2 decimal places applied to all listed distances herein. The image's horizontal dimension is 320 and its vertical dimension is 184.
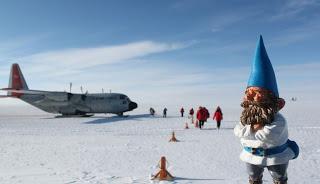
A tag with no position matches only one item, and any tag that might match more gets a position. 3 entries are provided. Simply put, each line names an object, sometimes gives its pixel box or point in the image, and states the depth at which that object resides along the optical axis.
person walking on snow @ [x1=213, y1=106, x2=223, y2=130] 22.39
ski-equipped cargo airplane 39.47
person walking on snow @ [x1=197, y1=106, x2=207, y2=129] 23.09
